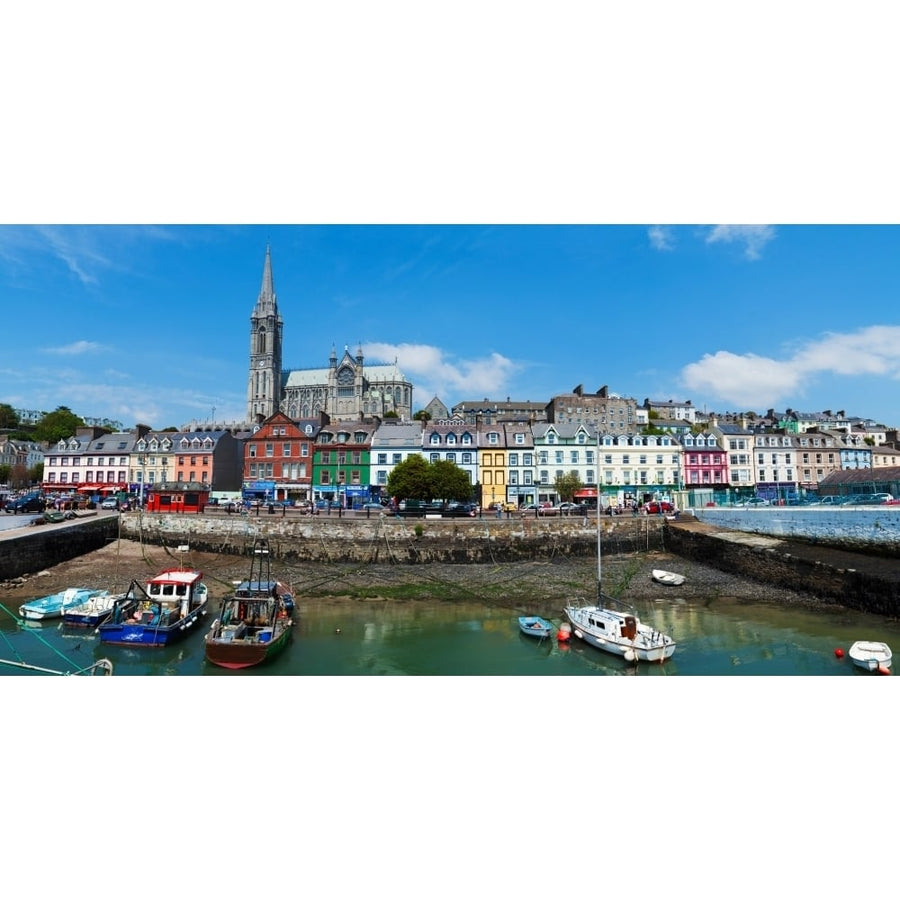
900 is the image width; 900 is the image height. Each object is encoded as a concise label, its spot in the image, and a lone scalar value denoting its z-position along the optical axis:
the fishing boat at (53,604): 20.47
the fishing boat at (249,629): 15.65
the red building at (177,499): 44.47
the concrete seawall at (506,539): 25.25
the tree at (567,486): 47.25
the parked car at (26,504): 41.16
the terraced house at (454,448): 50.81
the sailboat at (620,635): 15.71
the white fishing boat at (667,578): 26.16
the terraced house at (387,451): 50.72
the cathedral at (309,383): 128.62
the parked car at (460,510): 40.41
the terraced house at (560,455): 50.44
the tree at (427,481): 42.53
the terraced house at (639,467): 51.31
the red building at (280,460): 51.78
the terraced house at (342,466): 50.59
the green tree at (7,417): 110.75
